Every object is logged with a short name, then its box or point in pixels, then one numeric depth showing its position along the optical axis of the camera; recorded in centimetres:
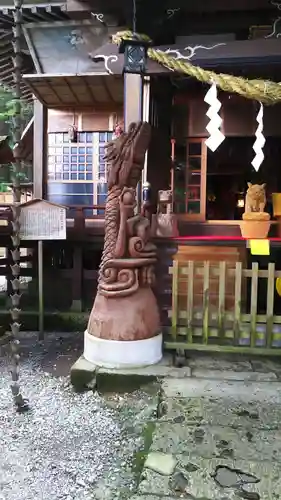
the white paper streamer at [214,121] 478
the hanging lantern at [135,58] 516
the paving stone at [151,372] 457
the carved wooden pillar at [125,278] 474
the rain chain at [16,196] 419
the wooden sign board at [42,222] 698
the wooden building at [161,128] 519
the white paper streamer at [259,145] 510
